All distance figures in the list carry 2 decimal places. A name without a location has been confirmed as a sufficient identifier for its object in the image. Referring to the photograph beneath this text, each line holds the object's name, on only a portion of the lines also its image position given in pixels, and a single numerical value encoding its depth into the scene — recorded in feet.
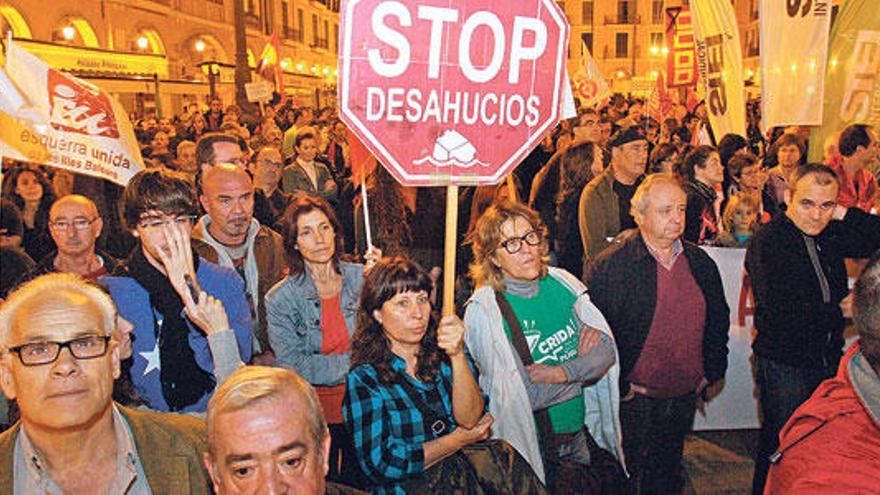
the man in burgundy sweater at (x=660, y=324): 12.89
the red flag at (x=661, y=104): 45.93
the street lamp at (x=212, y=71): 72.64
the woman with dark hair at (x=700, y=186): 19.47
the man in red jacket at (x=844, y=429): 5.95
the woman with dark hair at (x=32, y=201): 20.01
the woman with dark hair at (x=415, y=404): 9.00
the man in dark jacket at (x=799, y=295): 12.73
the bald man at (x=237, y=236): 13.91
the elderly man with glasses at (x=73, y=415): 6.71
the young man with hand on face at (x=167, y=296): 9.72
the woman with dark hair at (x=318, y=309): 12.33
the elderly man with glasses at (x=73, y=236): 13.76
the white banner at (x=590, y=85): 47.21
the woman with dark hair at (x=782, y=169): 23.25
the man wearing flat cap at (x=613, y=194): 18.60
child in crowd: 18.93
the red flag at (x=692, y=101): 50.31
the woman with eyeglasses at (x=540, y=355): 11.07
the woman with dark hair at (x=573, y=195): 20.97
